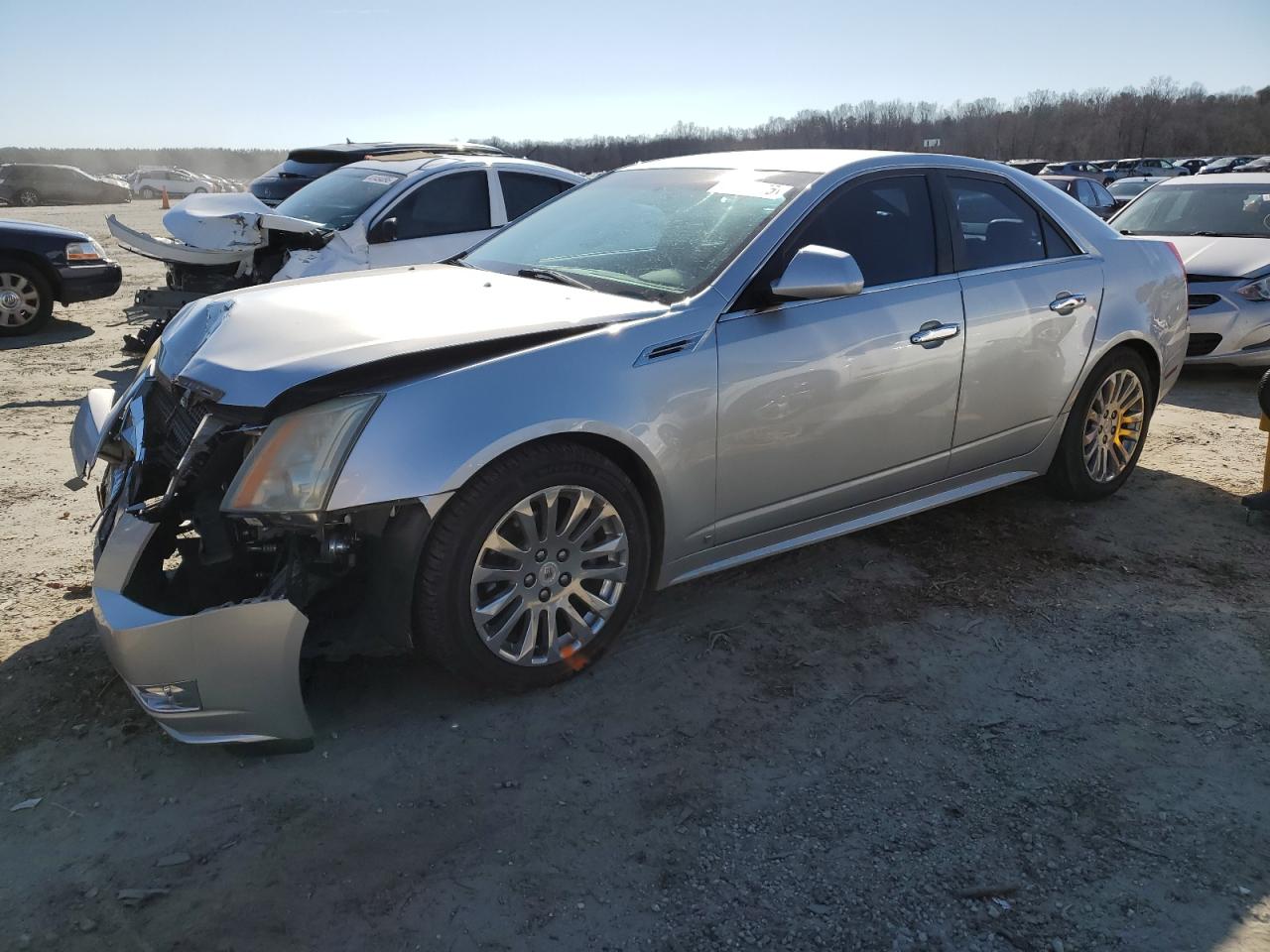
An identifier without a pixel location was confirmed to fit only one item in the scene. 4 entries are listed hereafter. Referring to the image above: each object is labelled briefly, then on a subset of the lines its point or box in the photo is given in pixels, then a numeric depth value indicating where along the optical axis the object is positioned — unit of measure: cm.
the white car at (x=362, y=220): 733
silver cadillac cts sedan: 268
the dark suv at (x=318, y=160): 1061
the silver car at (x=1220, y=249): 757
